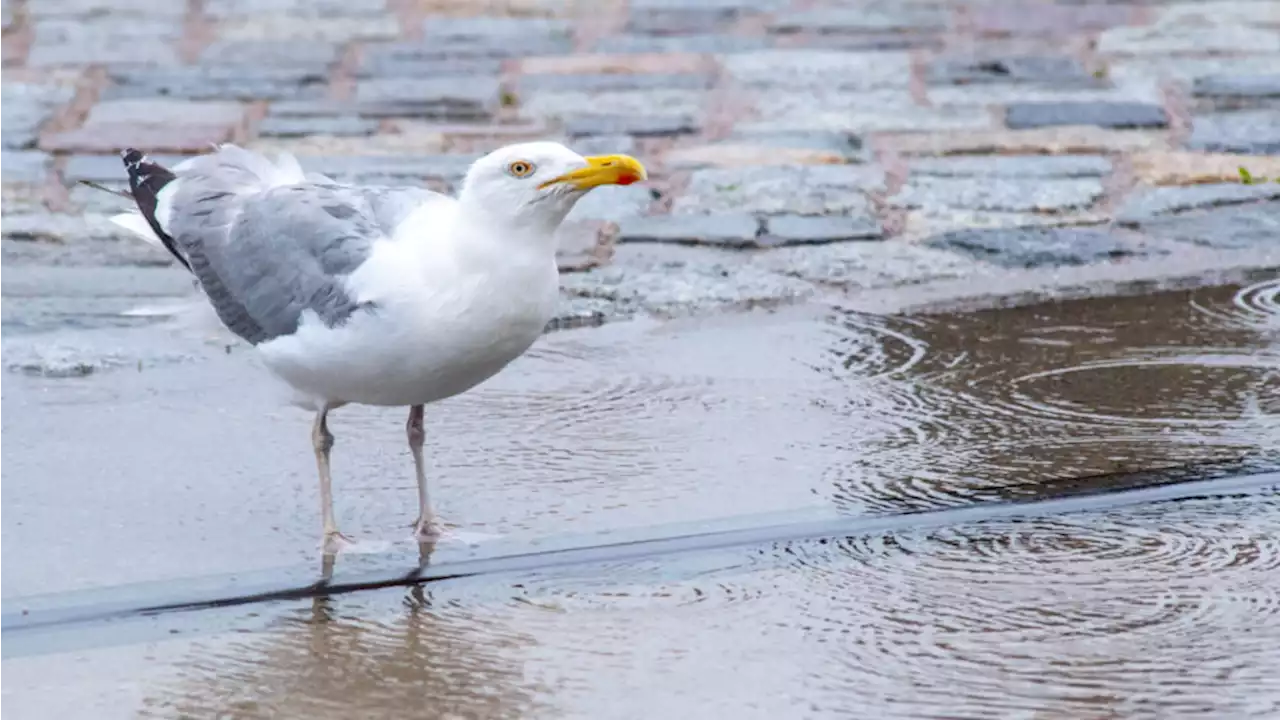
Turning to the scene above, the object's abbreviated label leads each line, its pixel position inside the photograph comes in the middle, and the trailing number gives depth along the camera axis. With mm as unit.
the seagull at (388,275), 7605
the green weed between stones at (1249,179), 13695
